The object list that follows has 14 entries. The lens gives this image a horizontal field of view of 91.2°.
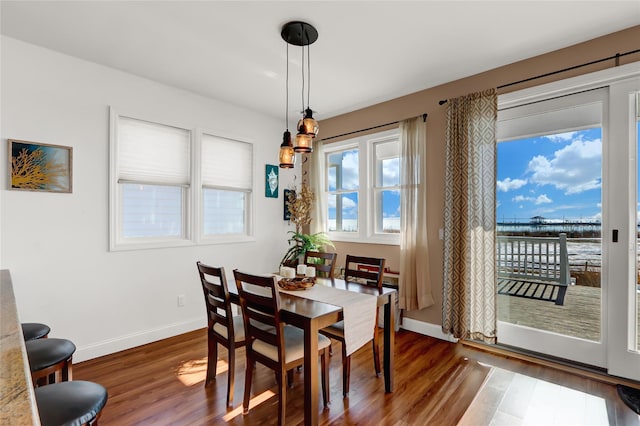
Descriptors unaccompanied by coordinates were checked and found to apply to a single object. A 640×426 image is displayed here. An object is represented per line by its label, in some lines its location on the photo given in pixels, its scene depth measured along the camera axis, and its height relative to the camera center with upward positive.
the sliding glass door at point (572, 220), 2.46 -0.06
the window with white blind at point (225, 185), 3.88 +0.35
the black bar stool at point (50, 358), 1.61 -0.77
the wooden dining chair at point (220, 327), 2.18 -0.86
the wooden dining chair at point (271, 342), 1.88 -0.86
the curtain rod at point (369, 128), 3.53 +1.11
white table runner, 2.06 -0.66
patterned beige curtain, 2.98 -0.05
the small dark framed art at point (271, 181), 4.47 +0.46
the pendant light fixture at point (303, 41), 2.33 +1.40
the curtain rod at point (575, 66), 2.44 +1.23
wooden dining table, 1.81 -0.68
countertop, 0.61 -0.41
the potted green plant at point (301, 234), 4.38 -0.31
